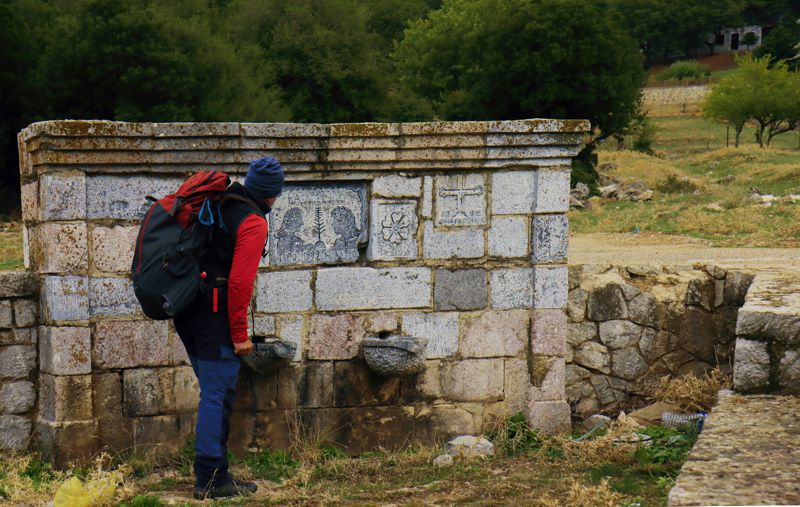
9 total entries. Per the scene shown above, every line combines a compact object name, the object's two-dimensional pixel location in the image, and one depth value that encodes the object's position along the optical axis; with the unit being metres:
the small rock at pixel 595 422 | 7.10
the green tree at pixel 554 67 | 32.31
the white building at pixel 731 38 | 84.31
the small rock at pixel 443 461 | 6.33
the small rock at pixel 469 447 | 6.51
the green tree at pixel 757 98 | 43.09
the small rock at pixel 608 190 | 24.27
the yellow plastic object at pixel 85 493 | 5.17
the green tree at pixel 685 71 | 72.56
